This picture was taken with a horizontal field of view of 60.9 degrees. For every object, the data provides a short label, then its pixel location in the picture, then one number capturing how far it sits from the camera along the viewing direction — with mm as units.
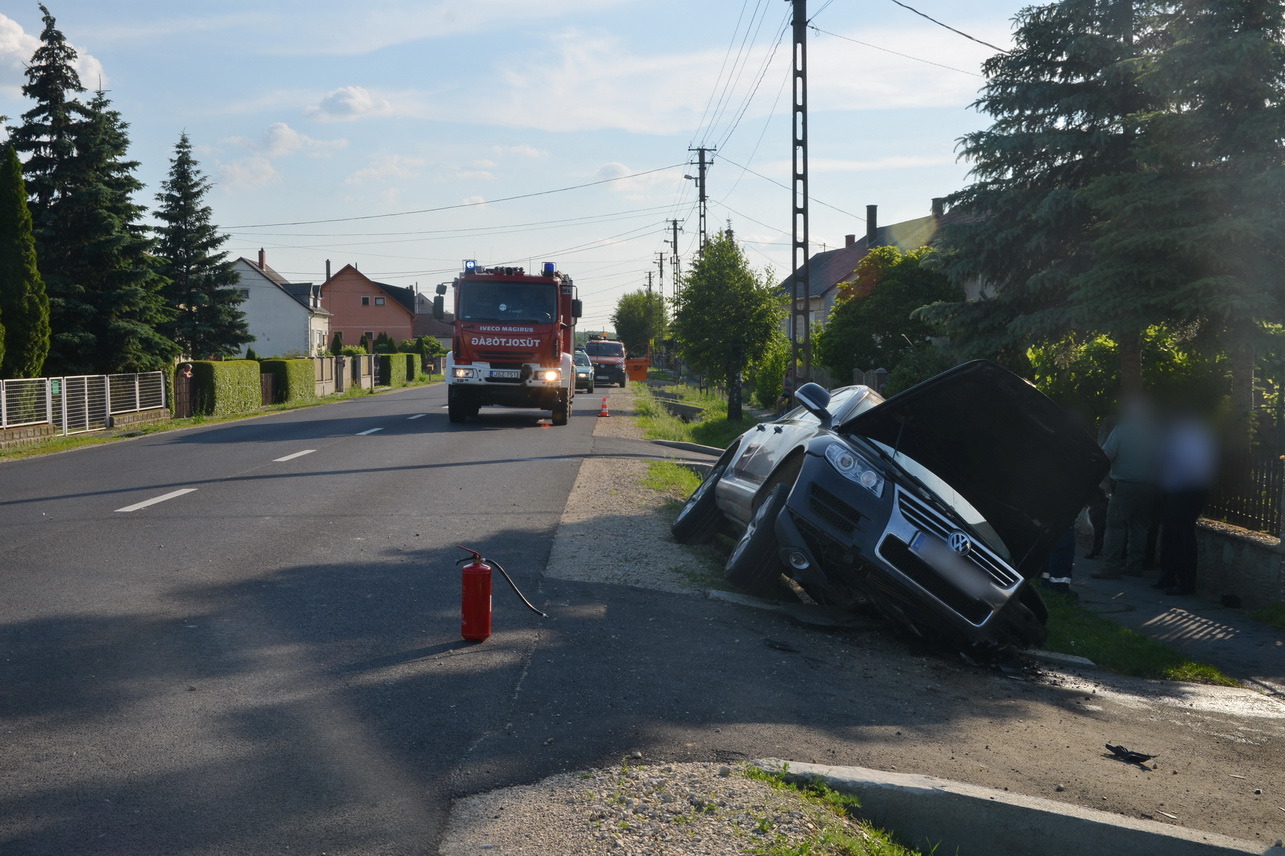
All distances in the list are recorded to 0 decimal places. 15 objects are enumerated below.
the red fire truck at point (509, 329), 23375
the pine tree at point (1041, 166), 13695
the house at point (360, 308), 112188
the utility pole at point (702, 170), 57875
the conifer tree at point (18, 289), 23734
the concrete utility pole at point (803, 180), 23328
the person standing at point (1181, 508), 9852
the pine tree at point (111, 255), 29125
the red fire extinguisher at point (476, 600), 6246
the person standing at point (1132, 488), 10406
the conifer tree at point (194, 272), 46750
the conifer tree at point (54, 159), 28938
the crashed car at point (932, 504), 6645
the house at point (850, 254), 60594
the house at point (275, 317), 83750
